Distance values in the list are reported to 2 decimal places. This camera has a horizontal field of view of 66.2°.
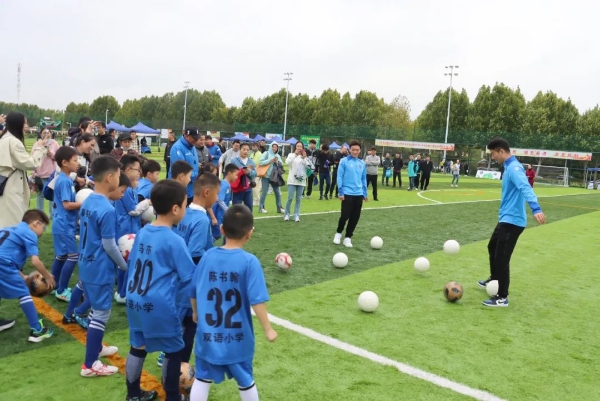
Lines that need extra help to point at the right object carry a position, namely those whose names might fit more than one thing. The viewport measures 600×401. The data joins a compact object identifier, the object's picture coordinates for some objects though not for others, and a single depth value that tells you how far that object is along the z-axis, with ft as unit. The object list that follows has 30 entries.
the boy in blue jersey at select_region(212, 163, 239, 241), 23.78
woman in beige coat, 18.62
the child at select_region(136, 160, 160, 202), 19.04
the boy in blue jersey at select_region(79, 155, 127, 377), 12.89
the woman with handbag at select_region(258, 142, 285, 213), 42.50
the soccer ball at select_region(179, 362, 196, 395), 12.22
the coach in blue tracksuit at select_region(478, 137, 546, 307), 20.97
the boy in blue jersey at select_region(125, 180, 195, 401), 10.61
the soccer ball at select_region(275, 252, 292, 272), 24.18
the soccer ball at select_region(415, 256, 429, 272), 25.72
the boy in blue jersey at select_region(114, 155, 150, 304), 17.81
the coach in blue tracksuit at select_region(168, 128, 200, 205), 26.27
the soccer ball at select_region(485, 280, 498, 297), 21.57
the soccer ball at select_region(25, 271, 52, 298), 15.62
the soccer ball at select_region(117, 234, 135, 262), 16.65
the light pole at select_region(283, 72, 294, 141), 234.99
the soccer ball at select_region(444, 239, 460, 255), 30.60
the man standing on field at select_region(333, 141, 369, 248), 30.17
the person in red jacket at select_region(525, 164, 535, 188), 91.97
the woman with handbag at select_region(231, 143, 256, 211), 32.07
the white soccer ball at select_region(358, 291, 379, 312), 19.13
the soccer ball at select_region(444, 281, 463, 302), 21.27
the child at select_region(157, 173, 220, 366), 13.26
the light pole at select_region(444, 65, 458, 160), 201.34
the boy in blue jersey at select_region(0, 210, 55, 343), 14.44
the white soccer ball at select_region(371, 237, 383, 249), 31.68
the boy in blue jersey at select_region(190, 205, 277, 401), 9.61
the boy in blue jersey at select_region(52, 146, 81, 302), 17.62
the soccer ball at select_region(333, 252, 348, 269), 25.97
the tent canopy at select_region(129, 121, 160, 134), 148.94
